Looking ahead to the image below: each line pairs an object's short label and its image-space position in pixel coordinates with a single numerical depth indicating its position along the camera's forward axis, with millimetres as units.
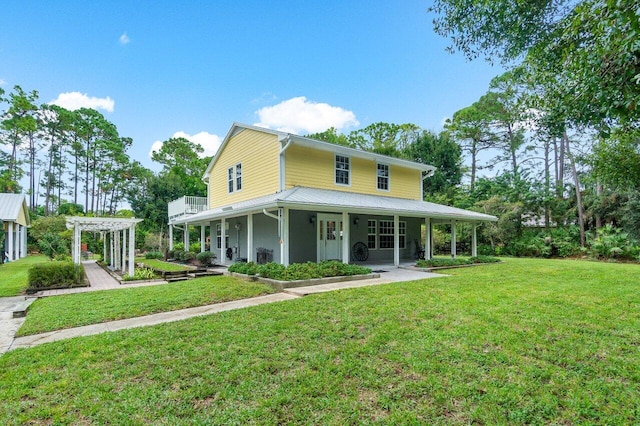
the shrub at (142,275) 10414
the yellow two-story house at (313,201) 12031
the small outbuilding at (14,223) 19219
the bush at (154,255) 19422
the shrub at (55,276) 8742
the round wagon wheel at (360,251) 14016
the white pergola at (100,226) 10367
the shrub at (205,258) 13289
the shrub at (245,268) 9617
